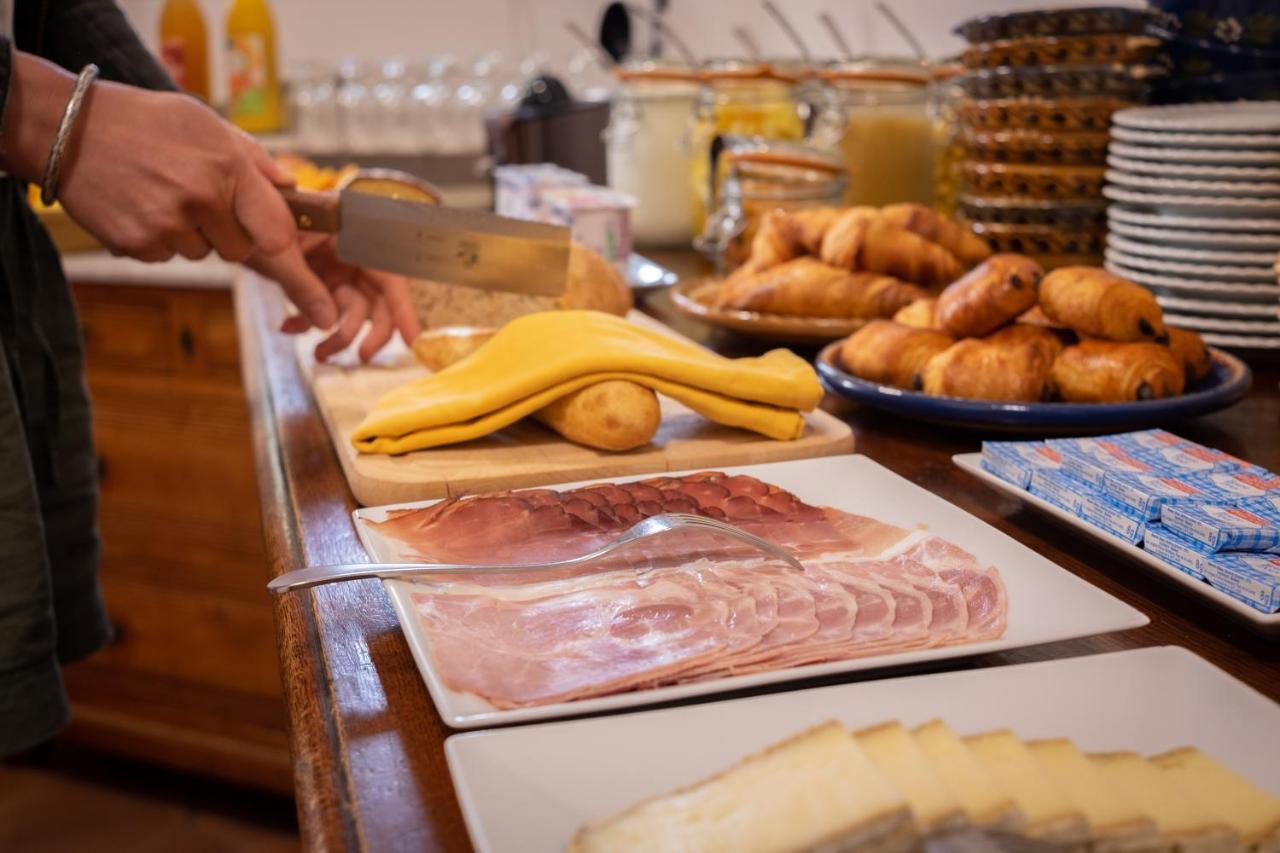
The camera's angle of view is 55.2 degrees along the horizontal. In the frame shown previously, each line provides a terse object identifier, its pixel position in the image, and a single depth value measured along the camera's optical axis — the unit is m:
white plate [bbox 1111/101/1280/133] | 1.21
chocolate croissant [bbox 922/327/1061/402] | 0.99
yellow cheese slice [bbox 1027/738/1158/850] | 0.41
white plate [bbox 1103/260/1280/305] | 1.24
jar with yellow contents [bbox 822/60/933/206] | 1.84
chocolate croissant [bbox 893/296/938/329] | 1.13
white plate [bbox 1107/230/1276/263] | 1.23
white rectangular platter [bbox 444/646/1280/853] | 0.46
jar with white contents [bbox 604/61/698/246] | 2.18
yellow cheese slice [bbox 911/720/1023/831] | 0.40
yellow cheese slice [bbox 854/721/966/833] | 0.40
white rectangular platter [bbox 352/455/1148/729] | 0.54
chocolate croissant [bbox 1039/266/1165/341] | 0.98
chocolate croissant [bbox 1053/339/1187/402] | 0.96
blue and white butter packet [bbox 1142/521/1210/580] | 0.67
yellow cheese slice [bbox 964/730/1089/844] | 0.40
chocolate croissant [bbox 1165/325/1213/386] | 1.02
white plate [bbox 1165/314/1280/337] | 1.25
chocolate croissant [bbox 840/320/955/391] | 1.06
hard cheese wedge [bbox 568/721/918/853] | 0.39
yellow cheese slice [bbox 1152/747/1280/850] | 0.42
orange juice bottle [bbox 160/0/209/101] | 3.27
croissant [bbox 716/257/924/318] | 1.29
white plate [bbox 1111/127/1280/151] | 1.21
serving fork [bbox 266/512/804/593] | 0.64
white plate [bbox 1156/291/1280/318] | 1.25
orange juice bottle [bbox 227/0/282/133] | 3.28
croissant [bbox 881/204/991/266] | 1.37
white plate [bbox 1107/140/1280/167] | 1.21
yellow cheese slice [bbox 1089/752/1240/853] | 0.41
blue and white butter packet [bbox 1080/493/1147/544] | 0.71
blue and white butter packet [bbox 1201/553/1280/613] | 0.61
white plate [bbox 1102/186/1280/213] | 1.22
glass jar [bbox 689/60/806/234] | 1.94
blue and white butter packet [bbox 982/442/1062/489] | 0.81
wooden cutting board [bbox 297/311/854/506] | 0.88
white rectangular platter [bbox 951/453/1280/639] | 0.61
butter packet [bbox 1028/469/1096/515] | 0.76
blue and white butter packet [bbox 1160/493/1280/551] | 0.66
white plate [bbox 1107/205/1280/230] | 1.22
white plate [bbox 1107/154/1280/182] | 1.22
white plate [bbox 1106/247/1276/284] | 1.24
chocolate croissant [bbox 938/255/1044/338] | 1.02
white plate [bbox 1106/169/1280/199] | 1.22
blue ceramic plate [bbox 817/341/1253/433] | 0.94
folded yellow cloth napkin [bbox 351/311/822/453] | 0.92
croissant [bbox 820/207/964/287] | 1.32
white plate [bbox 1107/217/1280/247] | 1.22
